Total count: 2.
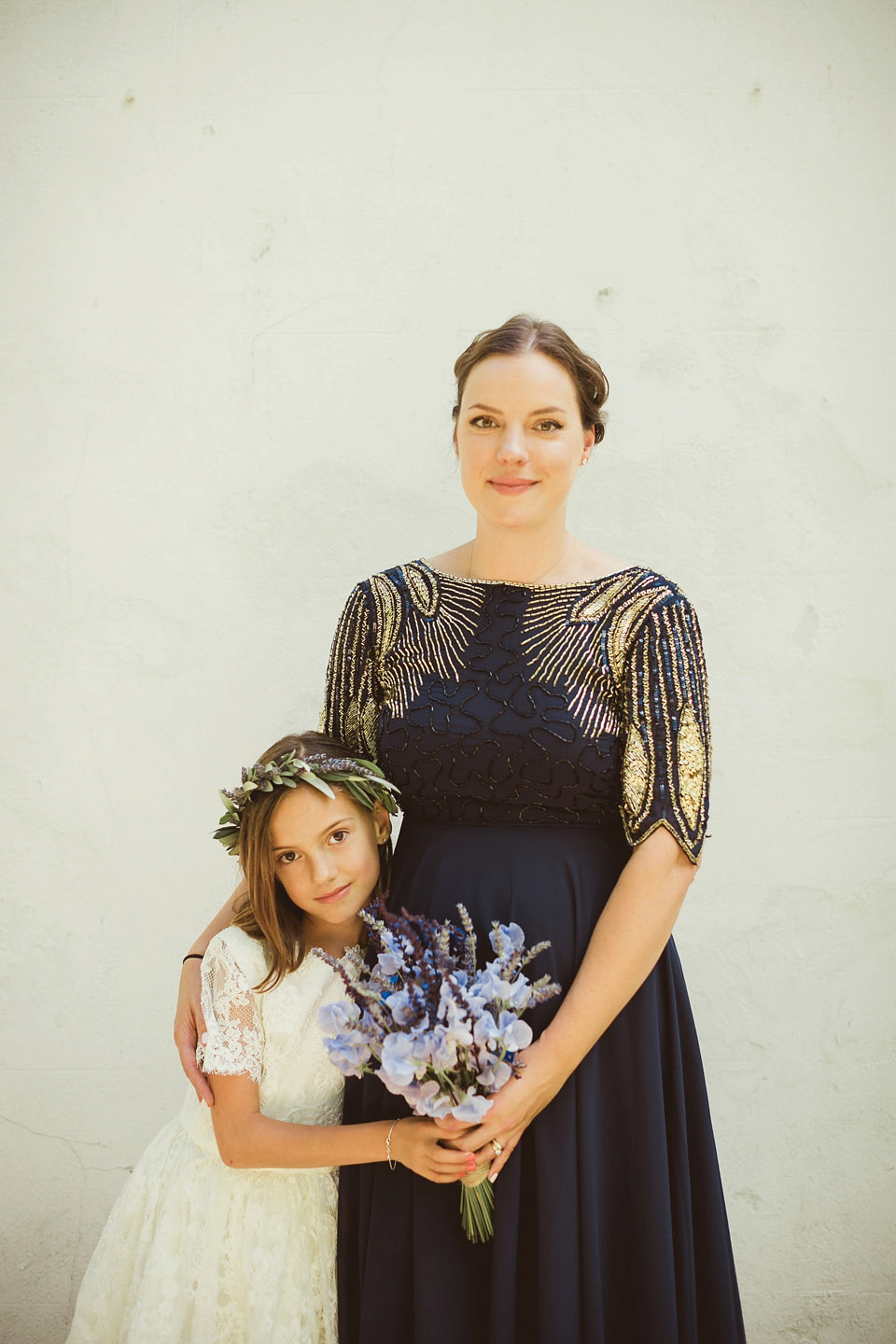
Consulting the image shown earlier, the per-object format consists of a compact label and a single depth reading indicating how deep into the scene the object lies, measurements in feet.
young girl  6.07
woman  5.68
